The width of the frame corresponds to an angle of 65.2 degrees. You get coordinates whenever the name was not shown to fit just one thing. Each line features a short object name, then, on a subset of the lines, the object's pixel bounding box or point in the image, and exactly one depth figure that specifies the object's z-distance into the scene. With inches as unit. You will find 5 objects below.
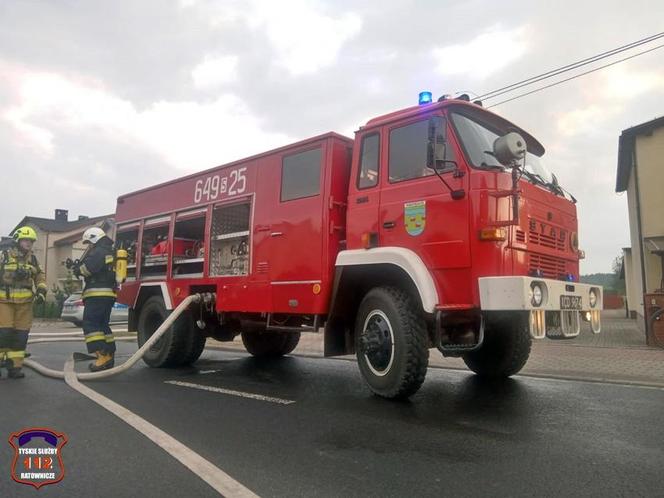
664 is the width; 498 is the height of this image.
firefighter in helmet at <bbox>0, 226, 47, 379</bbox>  273.0
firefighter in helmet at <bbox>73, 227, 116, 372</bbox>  280.7
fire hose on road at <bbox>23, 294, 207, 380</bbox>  263.6
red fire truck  188.1
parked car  718.5
